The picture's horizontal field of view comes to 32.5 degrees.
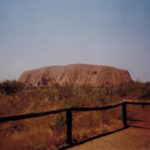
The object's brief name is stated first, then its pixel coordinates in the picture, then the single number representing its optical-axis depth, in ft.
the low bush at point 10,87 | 77.30
